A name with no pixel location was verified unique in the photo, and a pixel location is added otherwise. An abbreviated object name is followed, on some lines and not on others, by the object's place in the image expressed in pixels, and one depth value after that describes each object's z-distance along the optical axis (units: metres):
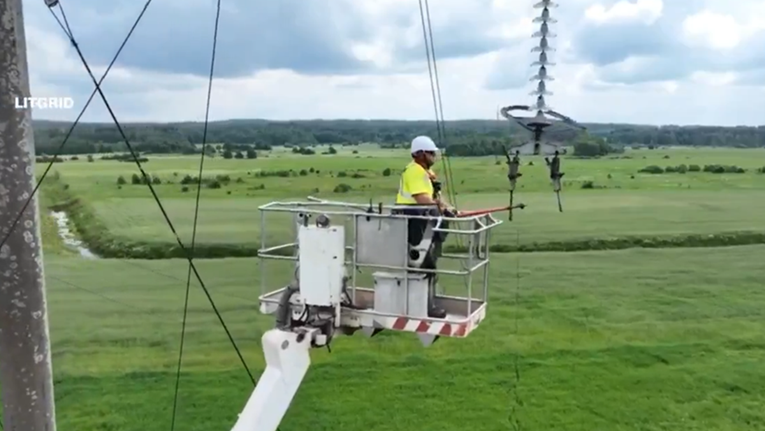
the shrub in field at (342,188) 44.44
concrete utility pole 5.80
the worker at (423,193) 6.89
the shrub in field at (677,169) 68.75
